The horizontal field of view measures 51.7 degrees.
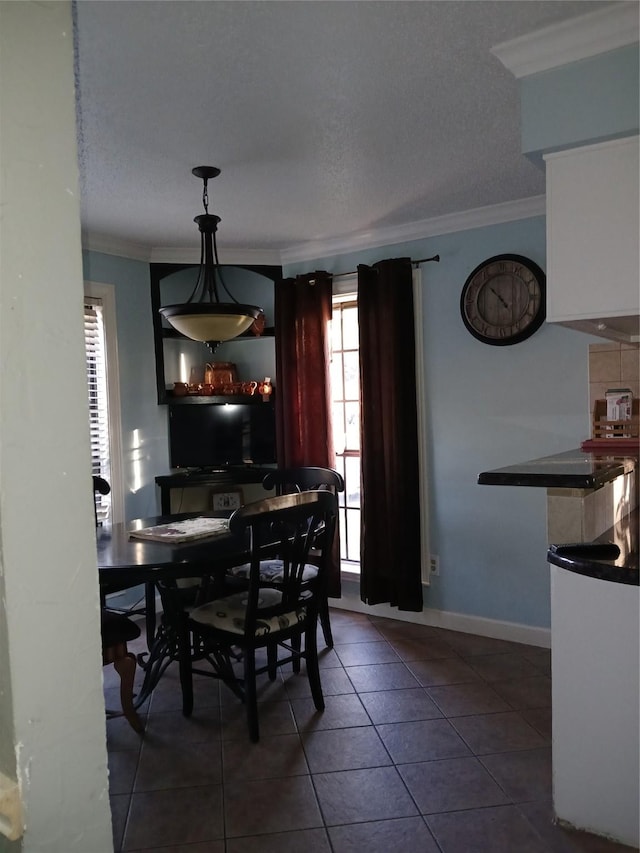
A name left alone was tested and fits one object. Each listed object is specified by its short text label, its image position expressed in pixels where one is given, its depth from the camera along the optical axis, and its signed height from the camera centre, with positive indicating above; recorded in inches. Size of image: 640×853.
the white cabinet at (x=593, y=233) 77.0 +20.2
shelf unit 174.6 +21.5
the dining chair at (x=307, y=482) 147.3 -16.9
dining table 99.3 -22.3
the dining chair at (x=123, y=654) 105.6 -38.1
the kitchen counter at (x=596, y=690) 75.1 -34.0
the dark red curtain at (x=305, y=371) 170.2 +10.3
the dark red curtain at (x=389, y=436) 156.4 -6.7
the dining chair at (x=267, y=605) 104.3 -33.3
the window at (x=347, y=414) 177.0 -1.2
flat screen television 178.4 -6.0
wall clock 141.9 +23.1
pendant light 114.0 +17.4
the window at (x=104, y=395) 161.6 +5.4
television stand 171.3 -16.9
